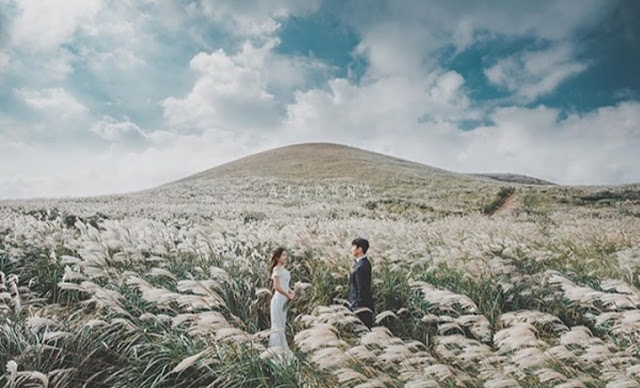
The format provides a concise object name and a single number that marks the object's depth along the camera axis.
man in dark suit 6.53
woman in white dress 6.46
